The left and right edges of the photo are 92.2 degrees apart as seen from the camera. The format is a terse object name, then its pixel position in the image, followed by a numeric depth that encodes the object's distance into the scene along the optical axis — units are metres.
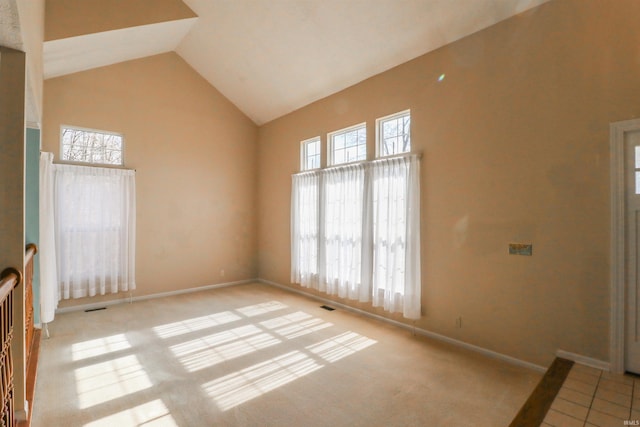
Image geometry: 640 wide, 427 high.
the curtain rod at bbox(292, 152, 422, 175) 3.82
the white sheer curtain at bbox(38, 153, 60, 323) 3.66
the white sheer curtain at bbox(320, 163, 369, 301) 4.47
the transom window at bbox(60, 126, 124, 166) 4.65
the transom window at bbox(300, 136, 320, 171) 5.41
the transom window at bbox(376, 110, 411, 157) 4.04
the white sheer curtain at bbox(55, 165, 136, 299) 4.51
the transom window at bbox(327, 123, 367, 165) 4.59
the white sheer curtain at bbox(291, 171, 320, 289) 5.25
